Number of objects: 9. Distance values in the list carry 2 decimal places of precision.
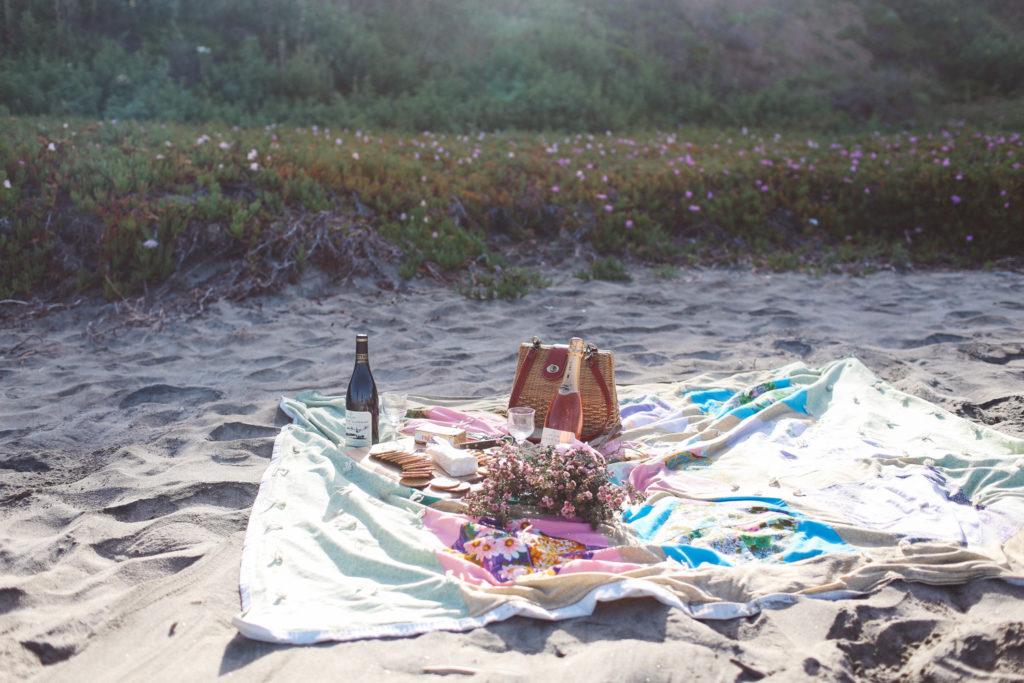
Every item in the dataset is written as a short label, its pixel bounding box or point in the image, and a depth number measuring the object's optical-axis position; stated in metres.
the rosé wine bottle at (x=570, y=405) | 3.80
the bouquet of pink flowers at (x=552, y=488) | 3.09
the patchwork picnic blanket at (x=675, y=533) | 2.61
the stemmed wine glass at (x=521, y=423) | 3.71
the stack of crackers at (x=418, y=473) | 3.41
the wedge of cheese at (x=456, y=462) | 3.53
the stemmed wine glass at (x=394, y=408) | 4.38
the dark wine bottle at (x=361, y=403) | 3.81
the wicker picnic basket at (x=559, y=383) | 4.09
